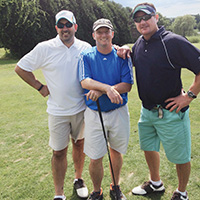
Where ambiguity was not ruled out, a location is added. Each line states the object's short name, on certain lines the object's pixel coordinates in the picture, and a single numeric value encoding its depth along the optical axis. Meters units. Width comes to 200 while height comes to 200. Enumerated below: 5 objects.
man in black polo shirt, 2.37
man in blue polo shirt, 2.43
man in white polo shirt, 2.68
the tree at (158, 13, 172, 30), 68.40
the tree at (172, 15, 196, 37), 76.31
